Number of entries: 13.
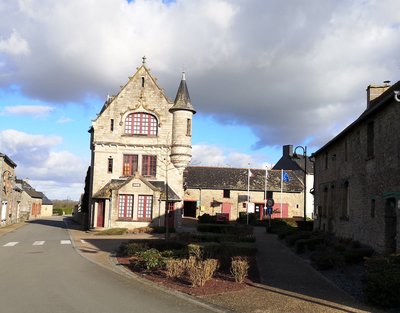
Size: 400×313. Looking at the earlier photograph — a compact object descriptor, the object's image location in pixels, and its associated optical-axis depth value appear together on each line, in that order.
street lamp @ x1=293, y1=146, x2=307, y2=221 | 33.07
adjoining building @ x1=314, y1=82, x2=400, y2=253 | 15.73
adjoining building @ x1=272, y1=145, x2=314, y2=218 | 58.34
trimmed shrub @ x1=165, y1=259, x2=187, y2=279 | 13.99
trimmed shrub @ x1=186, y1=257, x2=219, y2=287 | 12.77
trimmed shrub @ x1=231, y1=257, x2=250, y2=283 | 13.07
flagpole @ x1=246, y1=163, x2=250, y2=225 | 51.84
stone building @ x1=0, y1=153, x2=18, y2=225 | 44.25
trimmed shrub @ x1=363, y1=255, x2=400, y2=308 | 9.98
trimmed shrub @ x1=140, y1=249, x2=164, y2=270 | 15.53
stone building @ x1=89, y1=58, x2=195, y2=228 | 40.97
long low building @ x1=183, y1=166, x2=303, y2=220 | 55.78
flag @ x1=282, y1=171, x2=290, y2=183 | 52.37
